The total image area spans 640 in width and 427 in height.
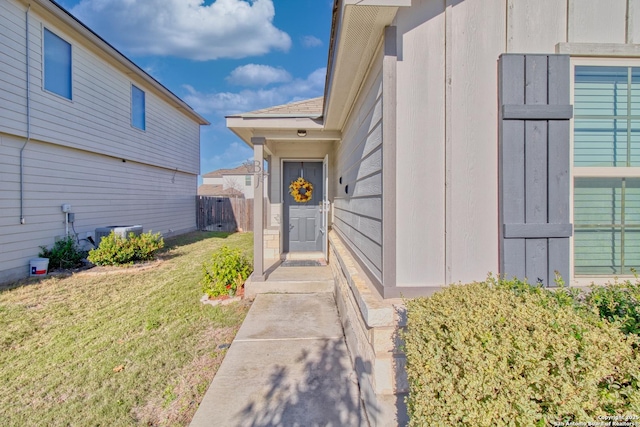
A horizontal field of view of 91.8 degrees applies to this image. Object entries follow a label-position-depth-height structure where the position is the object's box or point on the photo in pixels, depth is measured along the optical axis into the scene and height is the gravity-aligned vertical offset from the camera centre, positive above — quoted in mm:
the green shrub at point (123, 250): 6637 -910
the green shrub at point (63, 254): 6465 -974
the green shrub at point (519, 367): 1084 -611
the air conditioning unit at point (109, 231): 7573 -558
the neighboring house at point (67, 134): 5770 +1792
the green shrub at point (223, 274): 4625 -1006
